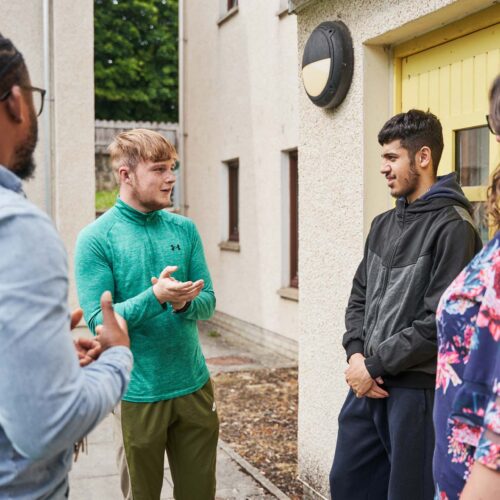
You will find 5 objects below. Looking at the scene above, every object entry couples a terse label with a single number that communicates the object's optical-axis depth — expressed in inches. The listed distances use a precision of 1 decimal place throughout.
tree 1076.5
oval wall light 159.2
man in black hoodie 118.8
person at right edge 65.7
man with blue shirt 57.9
